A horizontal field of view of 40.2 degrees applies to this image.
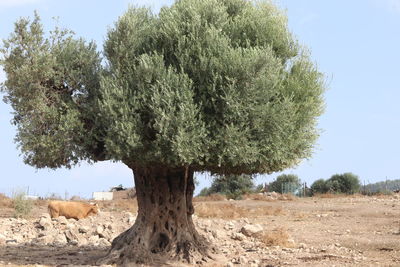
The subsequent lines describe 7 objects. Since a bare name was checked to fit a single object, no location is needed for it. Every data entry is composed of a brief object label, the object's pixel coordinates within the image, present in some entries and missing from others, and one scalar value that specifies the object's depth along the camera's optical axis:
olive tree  14.52
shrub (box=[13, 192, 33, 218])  31.48
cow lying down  28.52
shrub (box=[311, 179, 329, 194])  69.32
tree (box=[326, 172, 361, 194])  69.69
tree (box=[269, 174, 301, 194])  70.94
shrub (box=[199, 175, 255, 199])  67.65
